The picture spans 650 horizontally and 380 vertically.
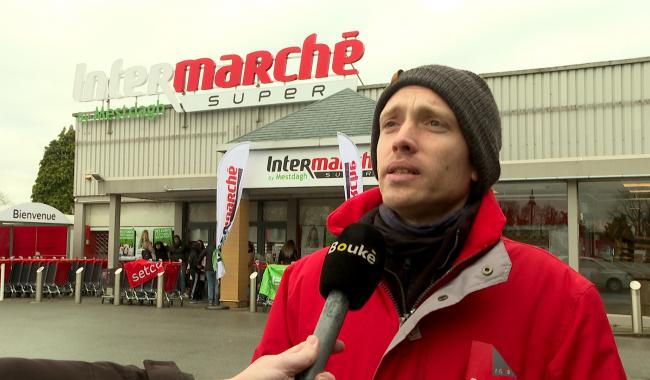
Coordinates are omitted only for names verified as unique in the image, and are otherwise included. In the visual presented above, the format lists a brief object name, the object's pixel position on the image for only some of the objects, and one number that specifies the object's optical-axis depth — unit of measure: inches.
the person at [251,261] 674.8
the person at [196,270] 716.0
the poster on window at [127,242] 913.5
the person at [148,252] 732.7
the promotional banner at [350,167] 540.4
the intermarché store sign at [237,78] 772.0
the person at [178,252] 751.6
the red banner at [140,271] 668.1
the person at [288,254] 666.8
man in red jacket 68.9
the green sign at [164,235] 878.4
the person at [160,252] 760.3
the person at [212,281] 647.8
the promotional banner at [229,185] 598.2
